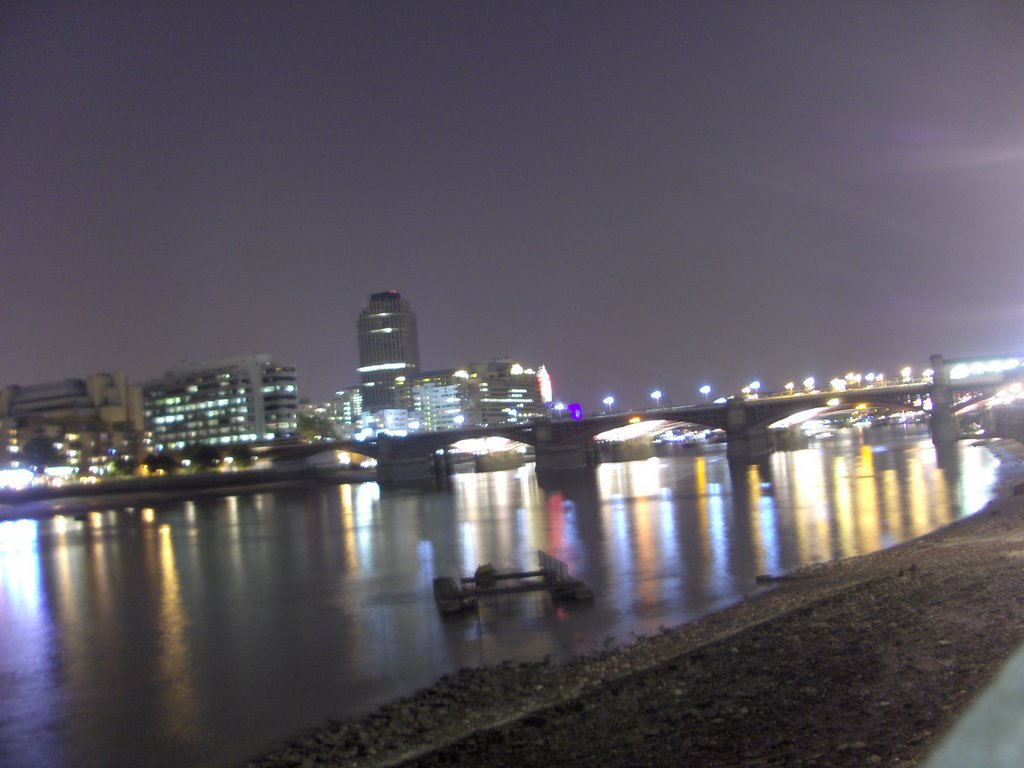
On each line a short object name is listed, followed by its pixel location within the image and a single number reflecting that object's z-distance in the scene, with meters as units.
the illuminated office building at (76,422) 120.94
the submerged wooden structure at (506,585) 20.33
